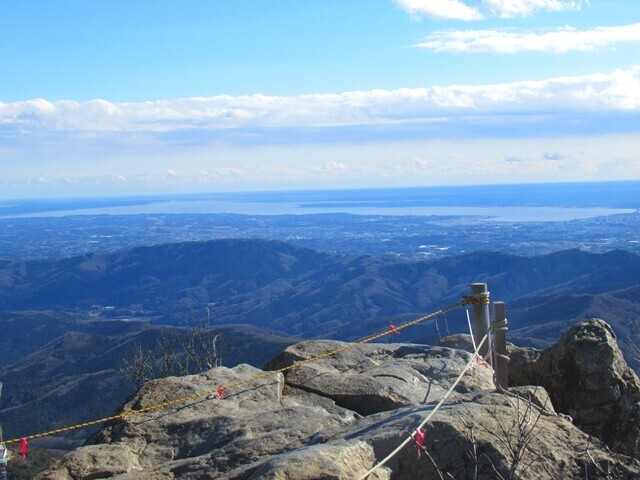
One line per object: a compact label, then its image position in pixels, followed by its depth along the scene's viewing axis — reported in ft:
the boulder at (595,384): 30.19
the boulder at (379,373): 34.01
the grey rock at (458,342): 43.46
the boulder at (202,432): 26.68
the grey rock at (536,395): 26.66
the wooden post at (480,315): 34.22
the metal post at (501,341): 32.37
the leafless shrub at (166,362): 90.01
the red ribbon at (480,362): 36.52
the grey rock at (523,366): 35.50
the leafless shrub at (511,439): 22.59
